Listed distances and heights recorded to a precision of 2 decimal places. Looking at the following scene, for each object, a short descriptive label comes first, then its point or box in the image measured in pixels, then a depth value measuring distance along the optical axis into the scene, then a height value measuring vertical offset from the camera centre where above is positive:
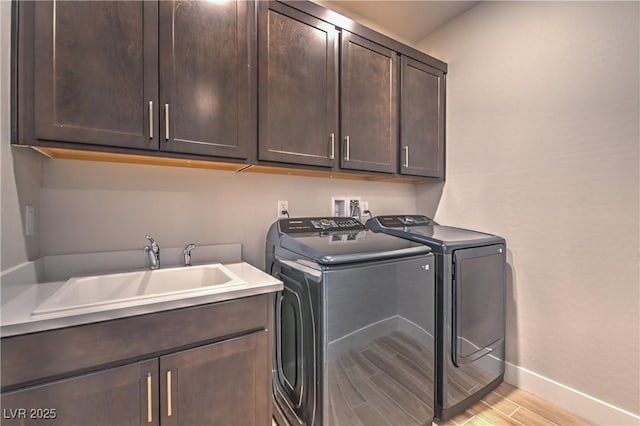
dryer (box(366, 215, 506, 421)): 1.58 -0.66
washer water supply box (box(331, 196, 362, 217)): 2.15 +0.04
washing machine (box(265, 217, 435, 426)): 1.21 -0.60
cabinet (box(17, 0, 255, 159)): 1.01 +0.59
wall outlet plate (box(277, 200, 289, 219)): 1.90 +0.02
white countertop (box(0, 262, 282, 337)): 0.78 -0.33
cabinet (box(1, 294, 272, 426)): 0.80 -0.56
